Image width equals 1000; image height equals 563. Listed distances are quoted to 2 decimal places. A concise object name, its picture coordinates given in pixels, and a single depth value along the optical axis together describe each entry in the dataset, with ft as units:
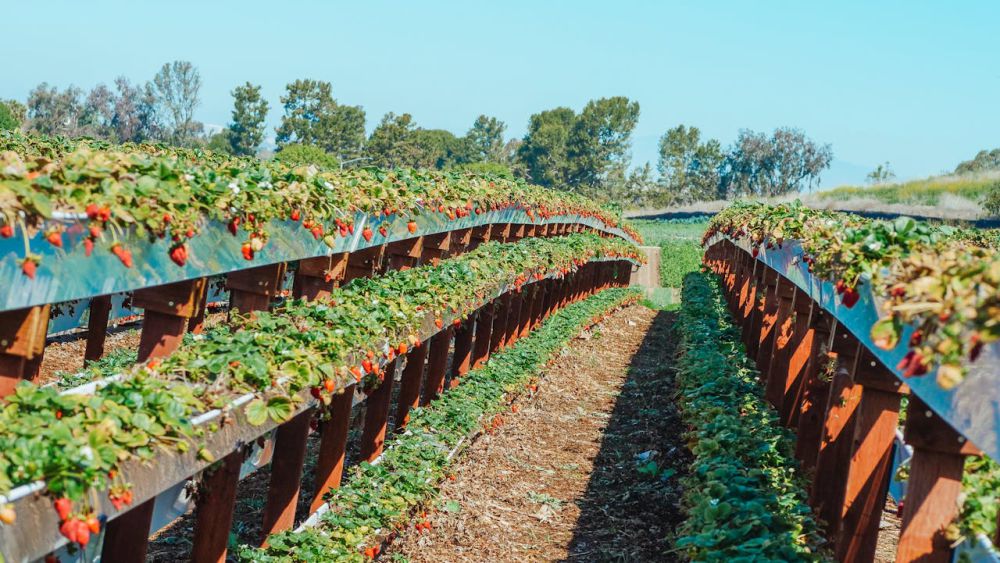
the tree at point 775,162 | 394.32
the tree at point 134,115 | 357.82
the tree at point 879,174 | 363.93
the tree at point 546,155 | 386.52
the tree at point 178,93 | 369.09
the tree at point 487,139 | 486.38
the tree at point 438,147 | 357.53
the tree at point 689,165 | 413.39
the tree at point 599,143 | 386.73
